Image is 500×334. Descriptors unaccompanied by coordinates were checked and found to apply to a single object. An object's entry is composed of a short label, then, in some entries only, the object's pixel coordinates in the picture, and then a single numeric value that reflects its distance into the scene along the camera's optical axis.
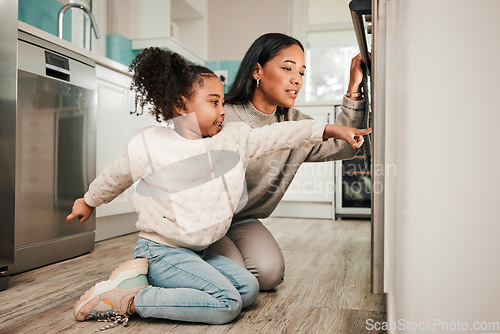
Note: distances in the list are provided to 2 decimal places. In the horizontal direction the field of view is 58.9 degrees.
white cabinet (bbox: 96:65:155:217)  2.17
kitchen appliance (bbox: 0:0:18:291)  1.34
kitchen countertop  1.57
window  3.98
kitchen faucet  2.22
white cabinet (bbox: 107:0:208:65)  3.12
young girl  1.06
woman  1.28
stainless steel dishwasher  1.55
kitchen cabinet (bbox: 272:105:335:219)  3.32
